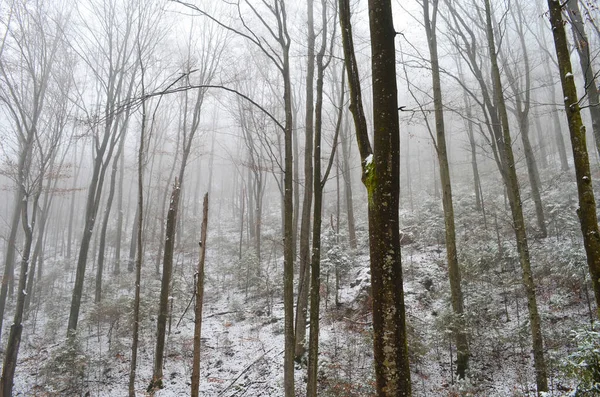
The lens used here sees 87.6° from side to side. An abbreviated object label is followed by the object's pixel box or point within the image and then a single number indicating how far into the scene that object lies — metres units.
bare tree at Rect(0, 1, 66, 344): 9.80
